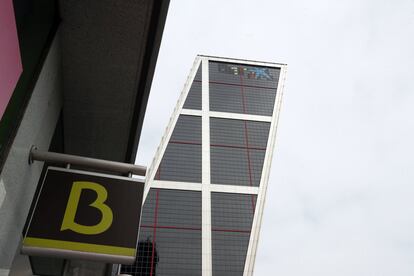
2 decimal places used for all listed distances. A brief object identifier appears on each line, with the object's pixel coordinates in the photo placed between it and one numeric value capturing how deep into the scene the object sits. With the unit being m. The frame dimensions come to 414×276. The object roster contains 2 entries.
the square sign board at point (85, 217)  2.47
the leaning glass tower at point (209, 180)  44.38
